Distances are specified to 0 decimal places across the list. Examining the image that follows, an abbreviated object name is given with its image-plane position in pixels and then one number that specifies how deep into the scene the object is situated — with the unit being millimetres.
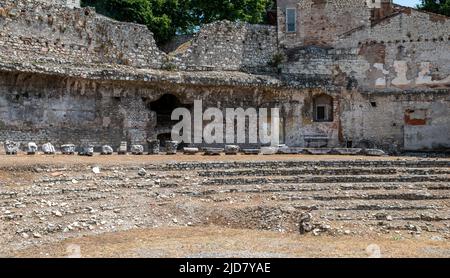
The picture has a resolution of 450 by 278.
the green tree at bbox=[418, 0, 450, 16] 34312
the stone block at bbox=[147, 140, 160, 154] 21938
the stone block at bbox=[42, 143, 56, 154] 19781
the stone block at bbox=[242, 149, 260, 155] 23281
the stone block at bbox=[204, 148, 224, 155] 21933
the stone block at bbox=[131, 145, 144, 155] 21312
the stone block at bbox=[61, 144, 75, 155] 20109
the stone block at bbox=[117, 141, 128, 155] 21062
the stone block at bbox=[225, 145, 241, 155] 22697
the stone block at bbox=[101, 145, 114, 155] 20812
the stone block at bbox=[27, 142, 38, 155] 19262
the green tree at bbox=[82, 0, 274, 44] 34406
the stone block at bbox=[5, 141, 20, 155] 19188
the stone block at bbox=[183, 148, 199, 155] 22125
